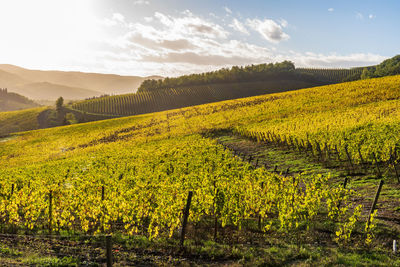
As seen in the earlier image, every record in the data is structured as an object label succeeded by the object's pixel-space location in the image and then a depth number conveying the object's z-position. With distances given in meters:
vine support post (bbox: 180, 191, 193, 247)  9.38
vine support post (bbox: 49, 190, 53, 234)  11.04
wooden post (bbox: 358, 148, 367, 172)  18.61
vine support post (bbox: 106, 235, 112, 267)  7.18
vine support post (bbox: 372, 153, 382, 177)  16.58
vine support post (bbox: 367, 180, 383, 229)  9.73
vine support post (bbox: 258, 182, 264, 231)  11.04
